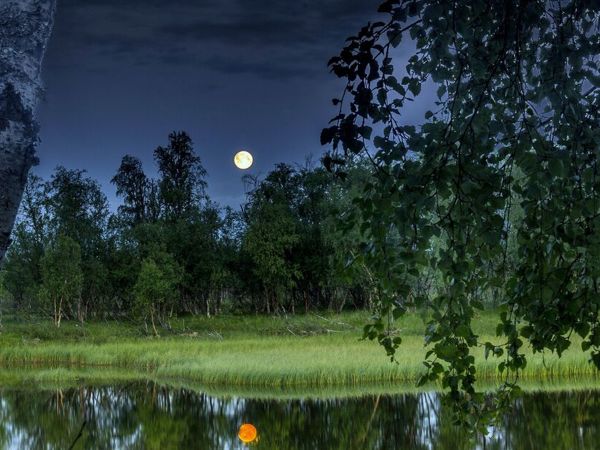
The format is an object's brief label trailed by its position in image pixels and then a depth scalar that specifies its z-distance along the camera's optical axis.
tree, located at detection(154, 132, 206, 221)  73.94
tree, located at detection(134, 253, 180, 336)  46.84
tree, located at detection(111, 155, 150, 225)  74.38
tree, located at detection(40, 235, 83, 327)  48.50
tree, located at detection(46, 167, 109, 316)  59.65
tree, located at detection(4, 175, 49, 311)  64.69
